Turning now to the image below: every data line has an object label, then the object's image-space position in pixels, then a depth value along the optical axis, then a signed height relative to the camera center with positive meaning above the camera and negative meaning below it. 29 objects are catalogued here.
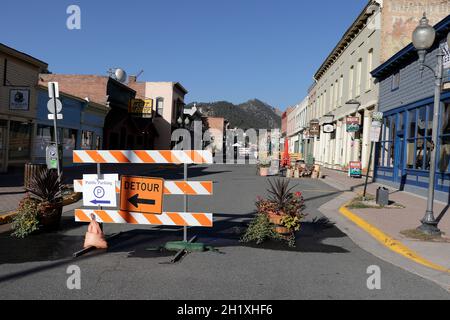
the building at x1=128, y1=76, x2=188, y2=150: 53.06 +5.11
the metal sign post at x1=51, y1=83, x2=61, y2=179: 12.48 +1.12
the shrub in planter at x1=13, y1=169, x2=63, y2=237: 8.22 -1.19
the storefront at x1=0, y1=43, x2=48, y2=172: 19.91 +1.63
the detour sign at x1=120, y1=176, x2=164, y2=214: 7.34 -0.82
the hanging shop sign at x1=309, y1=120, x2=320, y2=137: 43.24 +2.33
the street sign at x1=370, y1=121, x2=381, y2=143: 13.85 +0.74
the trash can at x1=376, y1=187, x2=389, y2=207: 13.23 -1.29
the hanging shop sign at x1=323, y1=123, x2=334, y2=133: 36.62 +2.03
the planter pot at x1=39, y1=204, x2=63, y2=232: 8.38 -1.48
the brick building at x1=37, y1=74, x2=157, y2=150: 36.00 +3.58
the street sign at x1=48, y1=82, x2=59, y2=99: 12.43 +1.51
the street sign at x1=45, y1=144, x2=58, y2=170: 12.98 -0.45
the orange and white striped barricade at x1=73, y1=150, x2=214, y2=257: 7.29 -0.70
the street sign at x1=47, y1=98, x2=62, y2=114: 12.68 +1.03
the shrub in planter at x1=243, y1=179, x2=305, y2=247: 7.95 -1.25
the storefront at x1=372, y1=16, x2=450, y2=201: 14.98 +1.28
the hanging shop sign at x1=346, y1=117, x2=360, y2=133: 26.16 +1.69
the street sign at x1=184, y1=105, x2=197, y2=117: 65.76 +5.30
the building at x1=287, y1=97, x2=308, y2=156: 59.59 +3.90
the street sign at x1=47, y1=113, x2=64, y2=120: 13.11 +0.76
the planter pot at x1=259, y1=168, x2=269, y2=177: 28.88 -1.45
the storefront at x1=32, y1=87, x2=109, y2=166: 23.61 +0.98
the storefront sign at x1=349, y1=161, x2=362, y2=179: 25.83 -0.91
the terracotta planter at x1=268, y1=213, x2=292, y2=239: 7.95 -1.37
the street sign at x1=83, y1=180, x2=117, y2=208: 7.70 -0.87
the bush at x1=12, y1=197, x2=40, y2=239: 8.10 -1.46
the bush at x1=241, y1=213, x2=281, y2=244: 7.91 -1.47
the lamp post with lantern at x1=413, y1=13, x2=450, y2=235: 8.94 +1.55
